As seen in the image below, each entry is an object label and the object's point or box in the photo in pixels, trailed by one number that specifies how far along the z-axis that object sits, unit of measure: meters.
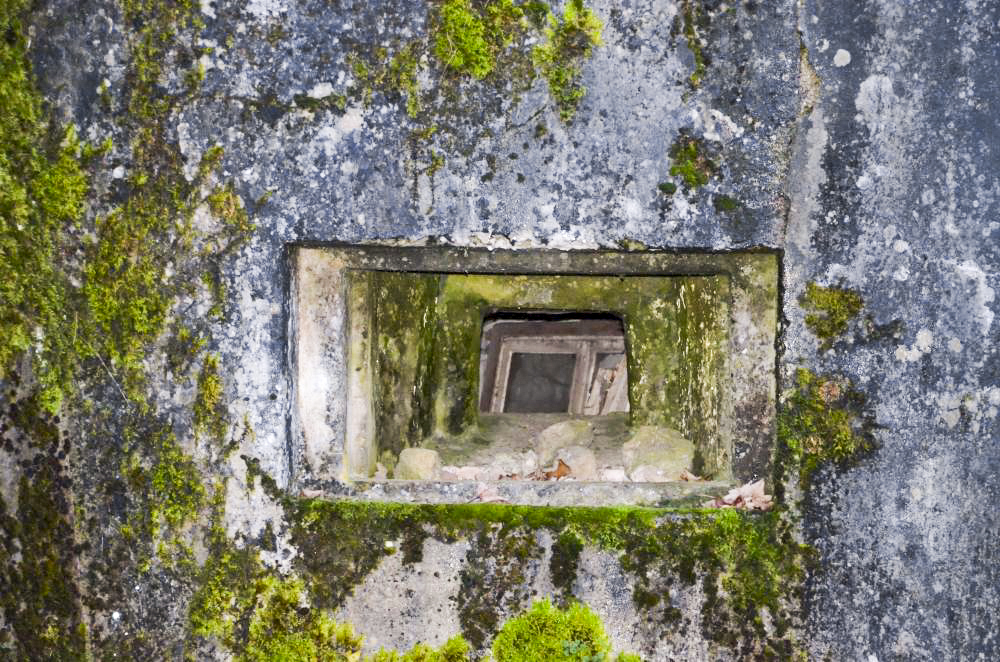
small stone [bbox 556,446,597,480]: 2.89
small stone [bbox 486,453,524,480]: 2.98
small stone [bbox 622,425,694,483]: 2.78
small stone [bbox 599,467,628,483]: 2.82
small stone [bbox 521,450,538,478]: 3.07
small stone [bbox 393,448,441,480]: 2.85
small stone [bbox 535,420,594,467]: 3.21
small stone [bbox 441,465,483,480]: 2.90
